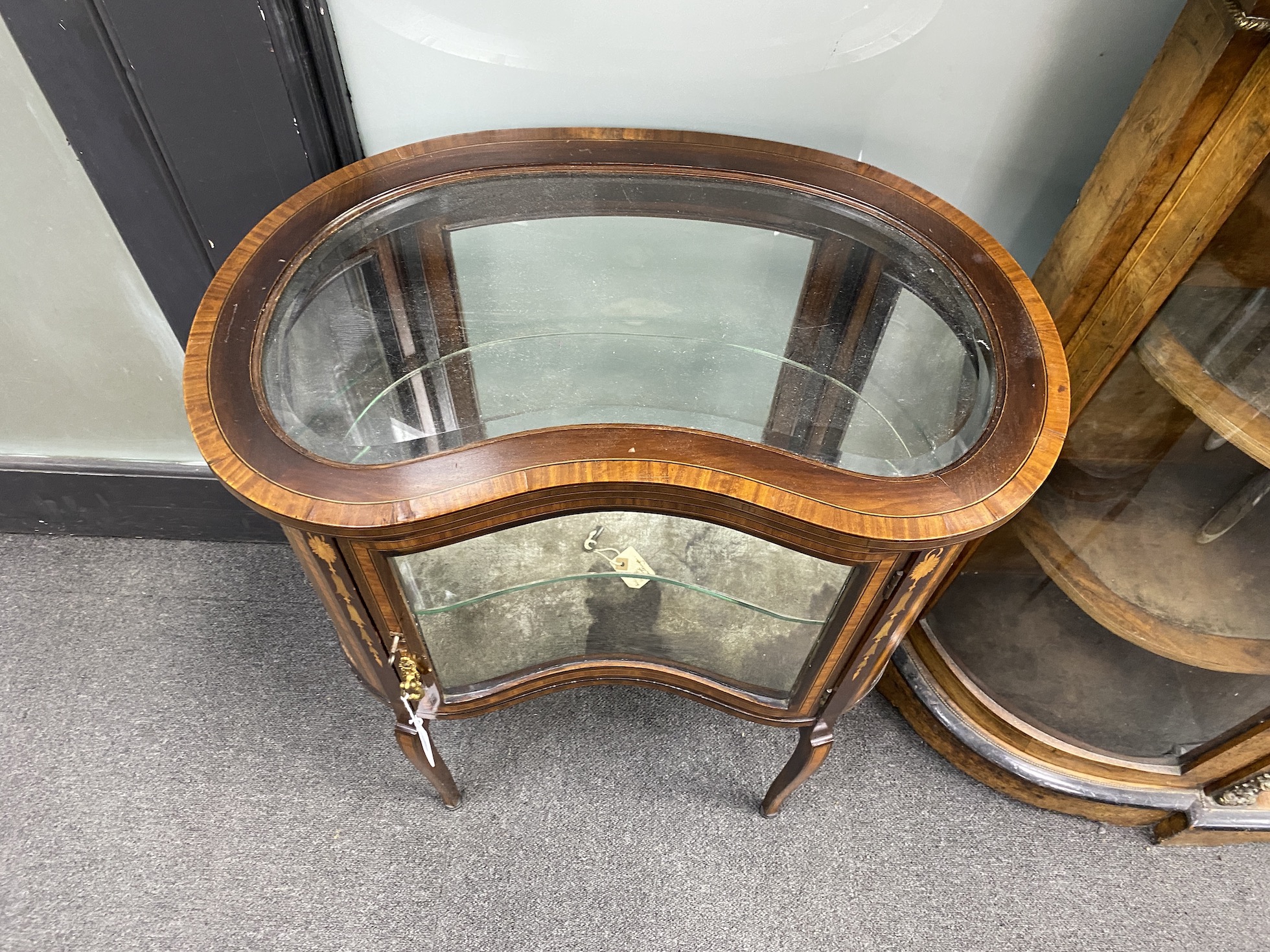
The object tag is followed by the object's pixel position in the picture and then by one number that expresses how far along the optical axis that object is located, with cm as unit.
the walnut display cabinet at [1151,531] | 59
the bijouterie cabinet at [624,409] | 53
